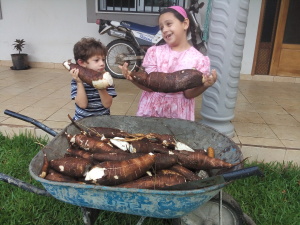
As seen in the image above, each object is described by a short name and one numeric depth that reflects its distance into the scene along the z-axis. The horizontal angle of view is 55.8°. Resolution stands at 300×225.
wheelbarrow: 1.37
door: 5.80
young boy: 2.24
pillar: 2.83
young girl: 2.16
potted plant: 6.55
